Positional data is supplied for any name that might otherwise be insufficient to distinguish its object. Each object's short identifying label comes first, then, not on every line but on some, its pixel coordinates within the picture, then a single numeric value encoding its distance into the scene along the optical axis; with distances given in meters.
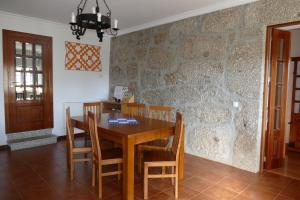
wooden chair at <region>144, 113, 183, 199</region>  2.48
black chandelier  2.39
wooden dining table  2.32
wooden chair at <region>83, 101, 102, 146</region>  3.99
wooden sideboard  5.08
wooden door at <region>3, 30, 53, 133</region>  4.35
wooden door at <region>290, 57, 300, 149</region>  4.56
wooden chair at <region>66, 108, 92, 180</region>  2.95
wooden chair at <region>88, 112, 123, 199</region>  2.49
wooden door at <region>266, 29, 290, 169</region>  3.27
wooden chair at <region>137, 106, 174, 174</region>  3.07
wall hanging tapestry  5.10
